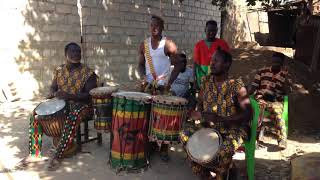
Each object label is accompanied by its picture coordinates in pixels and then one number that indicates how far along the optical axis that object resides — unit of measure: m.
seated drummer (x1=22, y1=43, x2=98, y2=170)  4.80
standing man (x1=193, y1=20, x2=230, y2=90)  5.68
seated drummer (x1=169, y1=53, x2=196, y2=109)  5.59
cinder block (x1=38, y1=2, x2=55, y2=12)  8.66
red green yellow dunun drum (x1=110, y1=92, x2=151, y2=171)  4.51
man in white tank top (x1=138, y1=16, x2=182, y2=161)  5.12
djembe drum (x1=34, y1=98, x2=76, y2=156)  4.72
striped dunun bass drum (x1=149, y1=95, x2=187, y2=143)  4.38
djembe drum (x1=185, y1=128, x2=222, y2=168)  3.68
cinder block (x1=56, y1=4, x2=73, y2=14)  9.03
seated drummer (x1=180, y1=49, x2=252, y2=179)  3.84
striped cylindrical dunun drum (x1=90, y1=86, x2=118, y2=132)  4.81
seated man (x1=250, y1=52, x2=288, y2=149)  5.73
